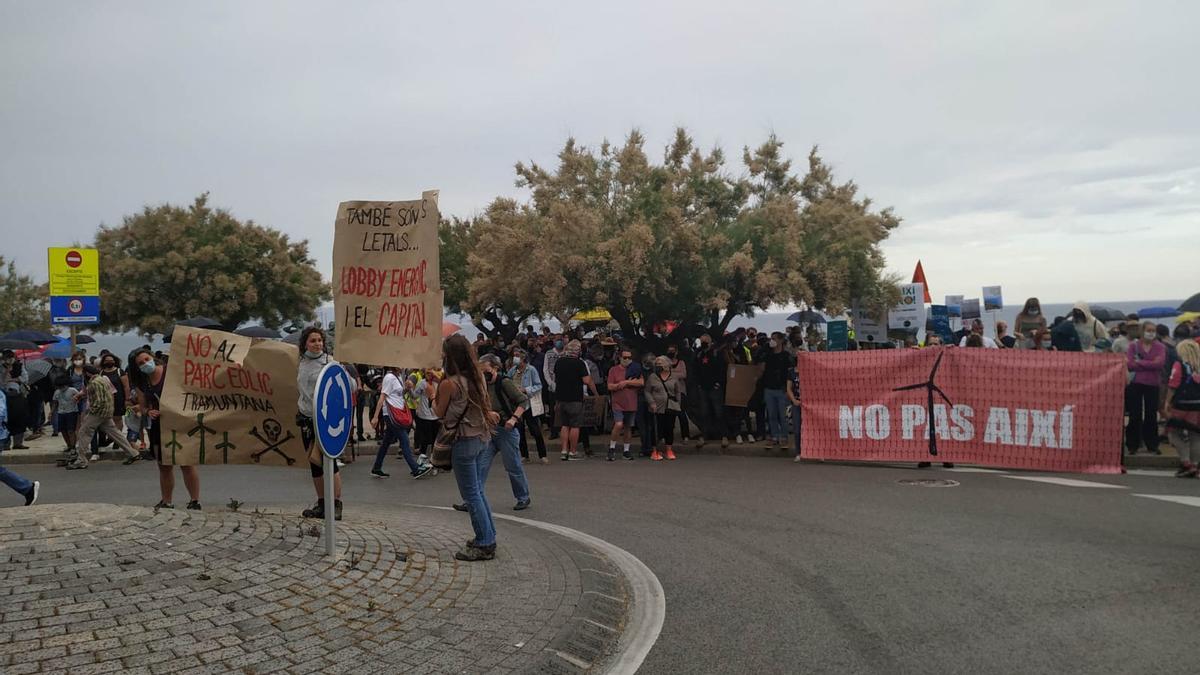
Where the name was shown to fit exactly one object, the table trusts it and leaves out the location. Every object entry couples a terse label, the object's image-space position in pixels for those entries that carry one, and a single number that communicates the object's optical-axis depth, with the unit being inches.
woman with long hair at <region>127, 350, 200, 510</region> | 317.4
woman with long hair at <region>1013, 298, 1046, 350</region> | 562.3
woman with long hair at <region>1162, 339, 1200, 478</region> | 391.9
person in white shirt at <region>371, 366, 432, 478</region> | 465.7
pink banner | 435.2
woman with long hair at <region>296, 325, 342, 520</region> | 294.4
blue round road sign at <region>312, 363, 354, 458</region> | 225.5
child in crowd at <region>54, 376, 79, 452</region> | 590.6
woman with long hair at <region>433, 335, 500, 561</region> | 249.0
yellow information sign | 770.2
